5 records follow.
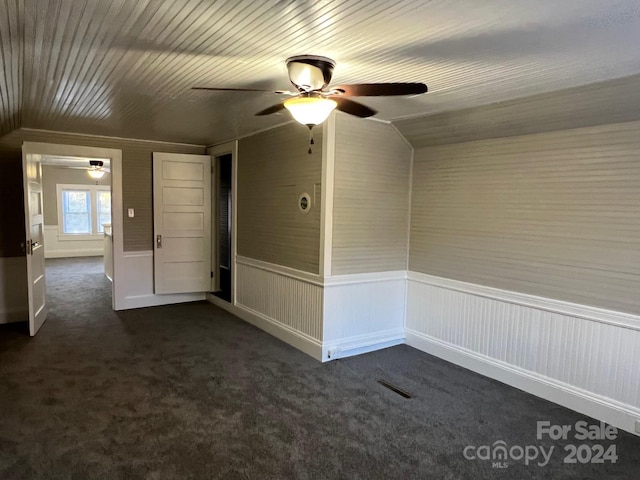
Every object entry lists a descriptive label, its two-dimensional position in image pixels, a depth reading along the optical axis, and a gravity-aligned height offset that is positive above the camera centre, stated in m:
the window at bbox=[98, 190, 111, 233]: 10.76 -0.01
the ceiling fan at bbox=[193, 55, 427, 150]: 2.24 +0.66
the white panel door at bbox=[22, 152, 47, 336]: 4.31 -0.38
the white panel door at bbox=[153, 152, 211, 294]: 5.73 -0.20
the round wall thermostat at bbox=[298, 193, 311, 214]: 4.01 +0.07
